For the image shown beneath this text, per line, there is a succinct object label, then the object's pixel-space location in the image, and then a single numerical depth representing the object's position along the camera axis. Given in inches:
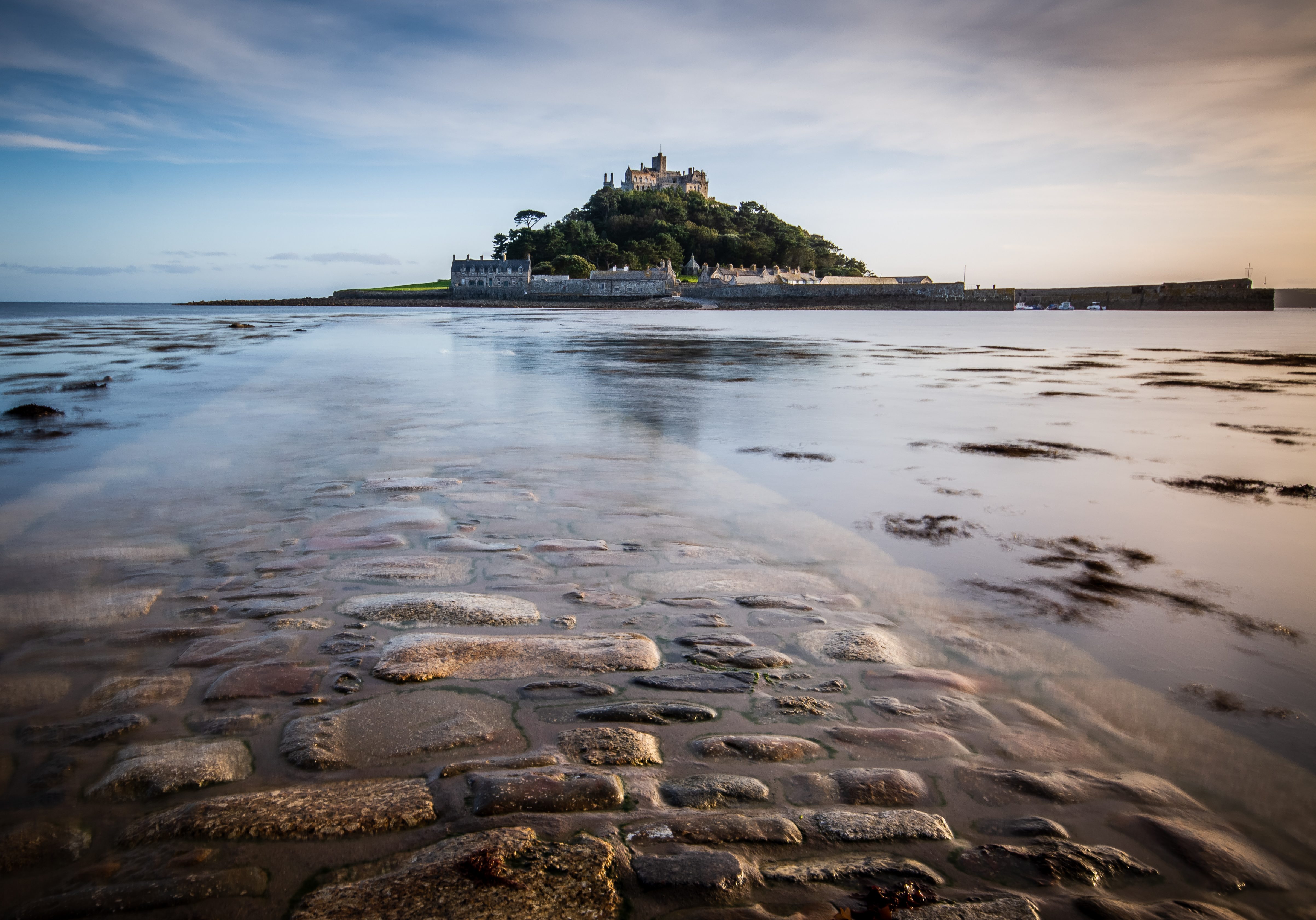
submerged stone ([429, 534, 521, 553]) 171.3
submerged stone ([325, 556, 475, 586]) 151.7
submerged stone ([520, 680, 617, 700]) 106.6
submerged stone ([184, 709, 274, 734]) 95.3
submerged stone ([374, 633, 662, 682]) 112.5
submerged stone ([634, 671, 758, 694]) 109.0
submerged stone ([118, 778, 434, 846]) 76.0
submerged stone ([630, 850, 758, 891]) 70.4
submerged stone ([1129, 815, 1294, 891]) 75.1
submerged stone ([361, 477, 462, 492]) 231.9
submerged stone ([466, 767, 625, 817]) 80.7
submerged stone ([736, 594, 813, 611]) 143.1
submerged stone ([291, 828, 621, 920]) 66.1
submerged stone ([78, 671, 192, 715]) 100.7
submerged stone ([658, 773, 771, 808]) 82.8
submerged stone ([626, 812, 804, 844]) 76.3
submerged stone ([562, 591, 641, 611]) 140.5
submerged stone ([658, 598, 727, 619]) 142.2
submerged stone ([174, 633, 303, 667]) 114.8
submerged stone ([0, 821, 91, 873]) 71.6
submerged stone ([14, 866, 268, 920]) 66.0
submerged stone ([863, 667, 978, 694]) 113.6
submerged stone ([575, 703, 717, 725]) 100.0
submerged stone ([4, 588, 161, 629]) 128.7
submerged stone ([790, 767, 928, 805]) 84.0
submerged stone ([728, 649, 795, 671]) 117.5
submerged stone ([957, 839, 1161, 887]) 73.5
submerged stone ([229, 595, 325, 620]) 132.4
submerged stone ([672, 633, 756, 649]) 125.0
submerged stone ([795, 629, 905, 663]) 122.5
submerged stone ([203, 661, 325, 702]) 104.9
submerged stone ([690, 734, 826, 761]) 92.0
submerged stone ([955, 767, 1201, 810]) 86.3
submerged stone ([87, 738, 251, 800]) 82.6
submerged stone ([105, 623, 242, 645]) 121.3
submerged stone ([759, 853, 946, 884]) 71.5
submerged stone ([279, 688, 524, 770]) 90.4
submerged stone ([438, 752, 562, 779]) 86.9
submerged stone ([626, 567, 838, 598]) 150.3
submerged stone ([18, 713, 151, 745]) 91.9
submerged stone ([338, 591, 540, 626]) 131.1
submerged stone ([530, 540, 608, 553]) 173.5
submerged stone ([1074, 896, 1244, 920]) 68.9
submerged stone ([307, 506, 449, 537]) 184.9
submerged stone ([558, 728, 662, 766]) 90.3
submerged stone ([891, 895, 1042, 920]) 67.0
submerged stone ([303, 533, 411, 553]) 171.2
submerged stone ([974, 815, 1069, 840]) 79.4
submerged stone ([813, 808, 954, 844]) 78.2
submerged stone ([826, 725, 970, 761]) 94.3
